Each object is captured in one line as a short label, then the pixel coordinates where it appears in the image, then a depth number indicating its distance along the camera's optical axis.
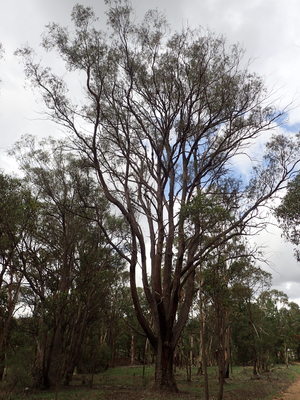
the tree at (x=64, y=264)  17.53
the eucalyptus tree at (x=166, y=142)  13.25
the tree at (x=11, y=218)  12.16
